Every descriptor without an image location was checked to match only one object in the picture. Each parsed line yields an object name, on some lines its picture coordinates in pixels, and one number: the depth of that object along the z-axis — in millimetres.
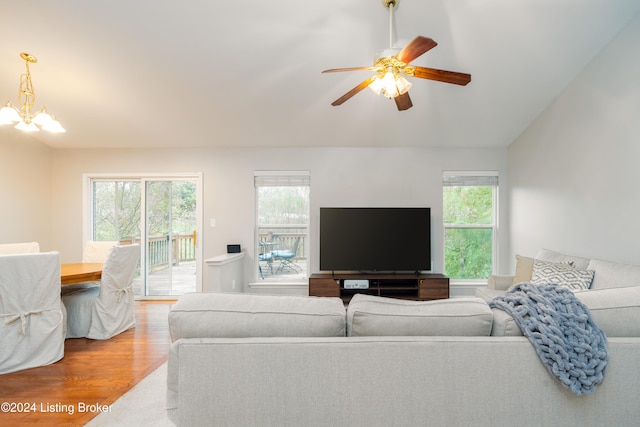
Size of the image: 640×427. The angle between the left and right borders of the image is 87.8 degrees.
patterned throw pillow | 2760
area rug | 1985
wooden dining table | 3043
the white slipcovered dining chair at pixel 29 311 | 2615
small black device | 4844
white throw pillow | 3104
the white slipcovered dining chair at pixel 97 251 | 4055
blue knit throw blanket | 1214
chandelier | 2881
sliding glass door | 5059
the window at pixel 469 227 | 4984
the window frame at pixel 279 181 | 4961
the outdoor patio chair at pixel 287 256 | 5051
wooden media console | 4496
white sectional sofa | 1265
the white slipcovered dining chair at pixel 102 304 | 3359
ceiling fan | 2203
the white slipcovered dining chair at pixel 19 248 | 3492
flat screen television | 4621
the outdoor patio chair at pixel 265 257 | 5074
